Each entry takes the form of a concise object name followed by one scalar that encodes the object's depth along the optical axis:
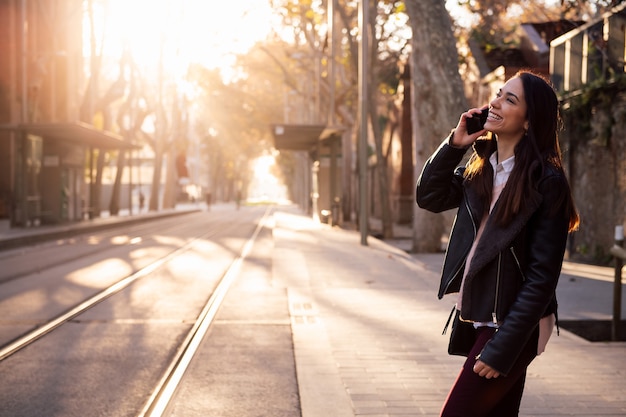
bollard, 7.11
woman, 2.66
